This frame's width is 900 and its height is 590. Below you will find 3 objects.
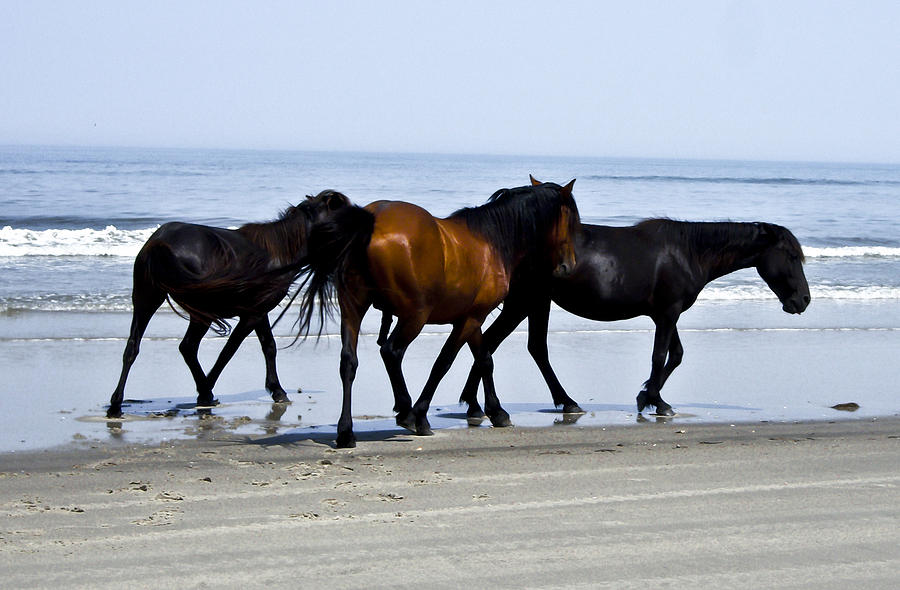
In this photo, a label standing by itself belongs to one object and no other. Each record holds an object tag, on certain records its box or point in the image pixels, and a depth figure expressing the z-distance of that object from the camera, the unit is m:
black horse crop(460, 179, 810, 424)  17.05
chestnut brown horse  13.23
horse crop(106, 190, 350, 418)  15.11
